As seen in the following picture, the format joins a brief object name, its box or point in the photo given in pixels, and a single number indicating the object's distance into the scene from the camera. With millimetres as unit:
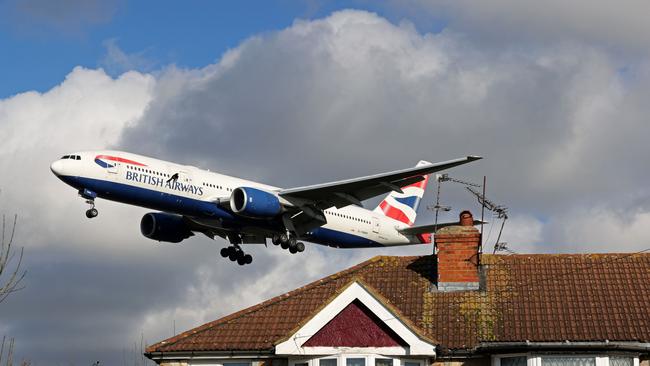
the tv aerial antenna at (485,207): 44531
